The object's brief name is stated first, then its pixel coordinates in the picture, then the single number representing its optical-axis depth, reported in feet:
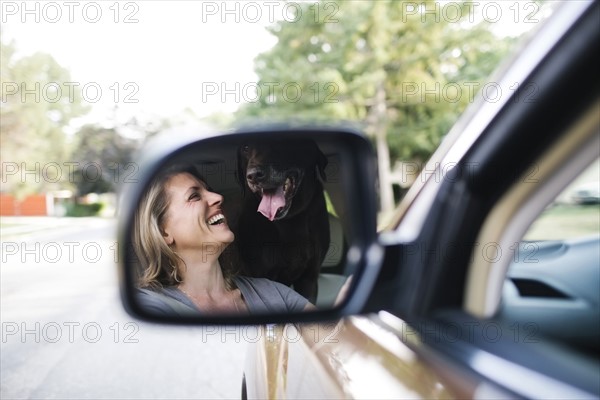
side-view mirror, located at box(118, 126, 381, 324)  3.99
